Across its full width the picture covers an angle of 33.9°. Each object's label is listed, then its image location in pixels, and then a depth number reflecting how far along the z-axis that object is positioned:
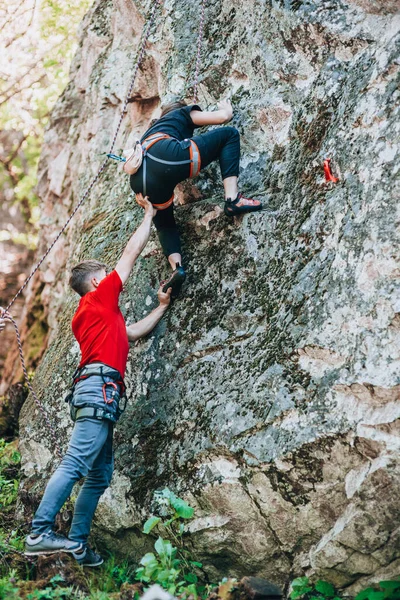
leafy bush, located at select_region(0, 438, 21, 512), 6.95
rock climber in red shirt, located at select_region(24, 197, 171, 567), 5.00
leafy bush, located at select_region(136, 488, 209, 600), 4.58
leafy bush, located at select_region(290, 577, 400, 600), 4.33
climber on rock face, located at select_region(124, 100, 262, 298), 5.72
